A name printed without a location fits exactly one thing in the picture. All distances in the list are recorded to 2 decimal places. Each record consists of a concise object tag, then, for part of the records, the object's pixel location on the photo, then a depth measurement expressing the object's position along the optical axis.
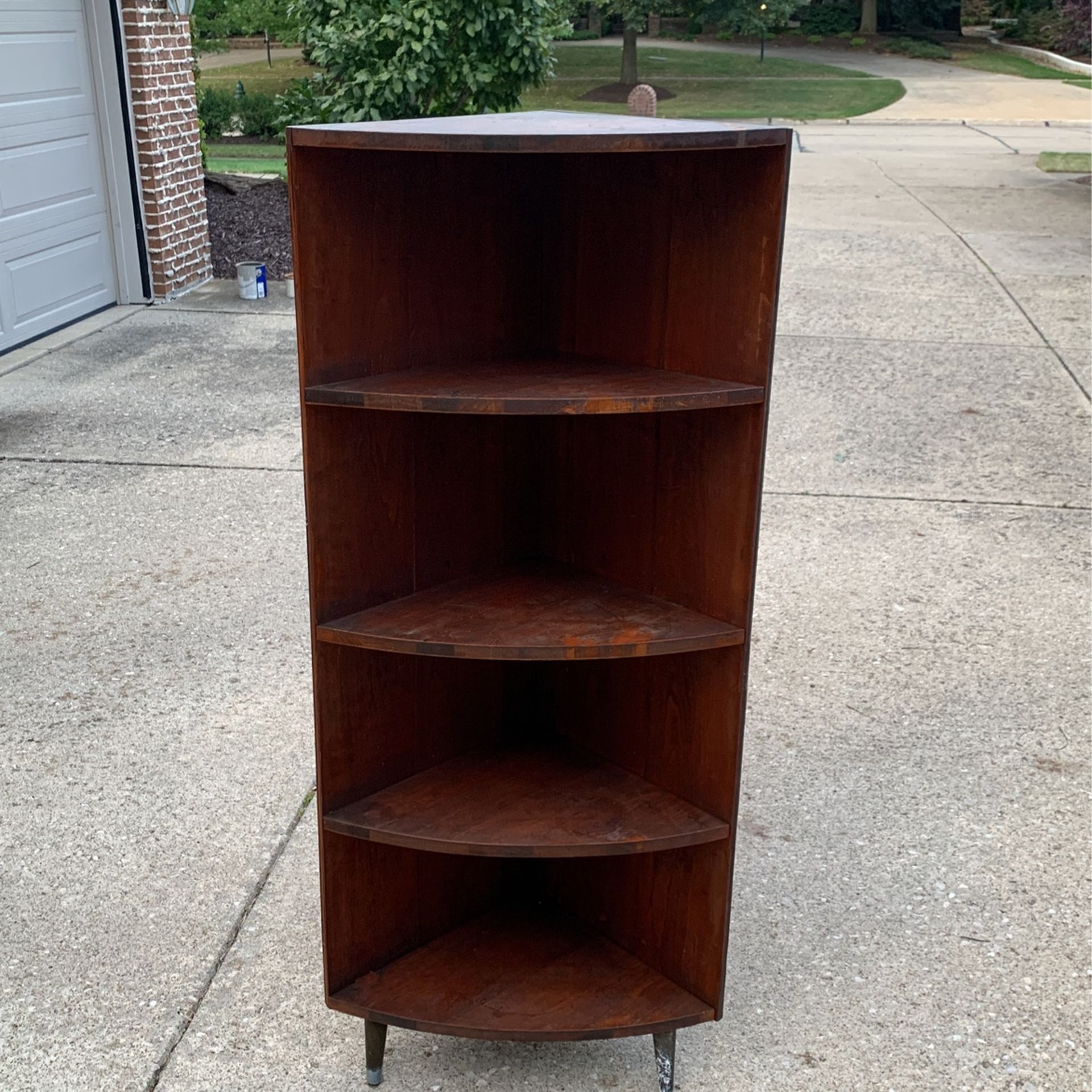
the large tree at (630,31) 29.11
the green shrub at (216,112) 21.50
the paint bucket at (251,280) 10.10
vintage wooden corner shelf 2.44
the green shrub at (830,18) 40.66
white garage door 8.34
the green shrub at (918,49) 36.16
